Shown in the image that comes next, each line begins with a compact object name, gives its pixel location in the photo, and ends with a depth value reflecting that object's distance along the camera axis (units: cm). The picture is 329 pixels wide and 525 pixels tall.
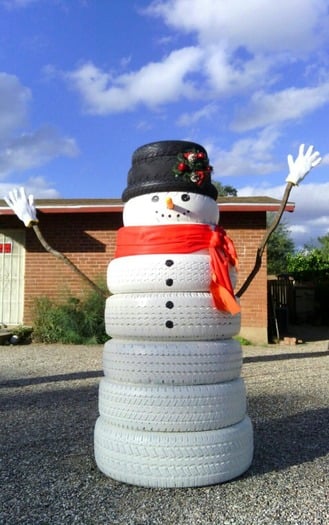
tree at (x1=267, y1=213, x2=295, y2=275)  3660
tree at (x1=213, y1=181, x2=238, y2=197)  5052
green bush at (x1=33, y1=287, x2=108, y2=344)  1109
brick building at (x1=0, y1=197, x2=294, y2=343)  1159
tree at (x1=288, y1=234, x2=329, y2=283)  2027
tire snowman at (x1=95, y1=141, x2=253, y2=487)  340
